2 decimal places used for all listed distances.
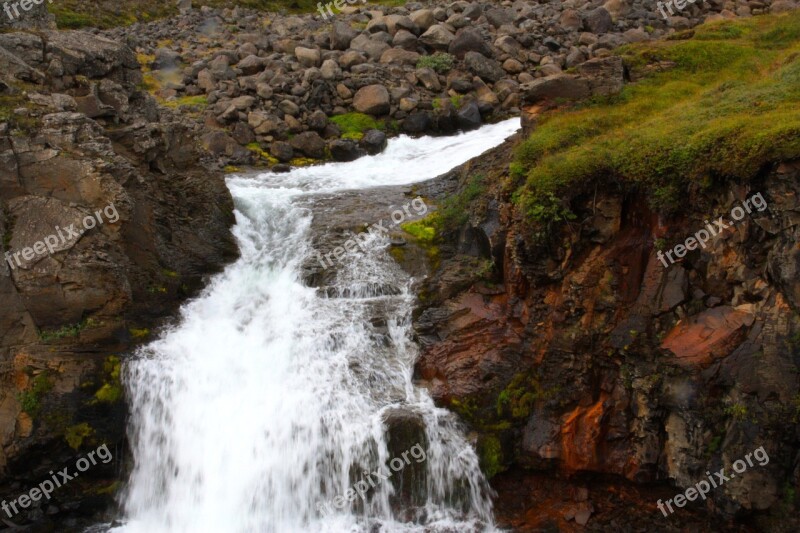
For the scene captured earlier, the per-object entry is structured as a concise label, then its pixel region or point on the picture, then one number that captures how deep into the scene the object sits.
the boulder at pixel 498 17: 33.38
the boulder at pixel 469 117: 24.86
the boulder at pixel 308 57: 28.66
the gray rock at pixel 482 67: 28.03
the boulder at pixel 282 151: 22.95
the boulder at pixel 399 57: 28.77
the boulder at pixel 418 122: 24.77
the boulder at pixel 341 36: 30.55
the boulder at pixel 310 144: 23.25
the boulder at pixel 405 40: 30.33
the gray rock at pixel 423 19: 31.71
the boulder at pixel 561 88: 15.20
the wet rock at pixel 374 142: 23.38
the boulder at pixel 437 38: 30.19
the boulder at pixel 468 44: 29.17
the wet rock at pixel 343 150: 22.83
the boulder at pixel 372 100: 25.44
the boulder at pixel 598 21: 32.31
